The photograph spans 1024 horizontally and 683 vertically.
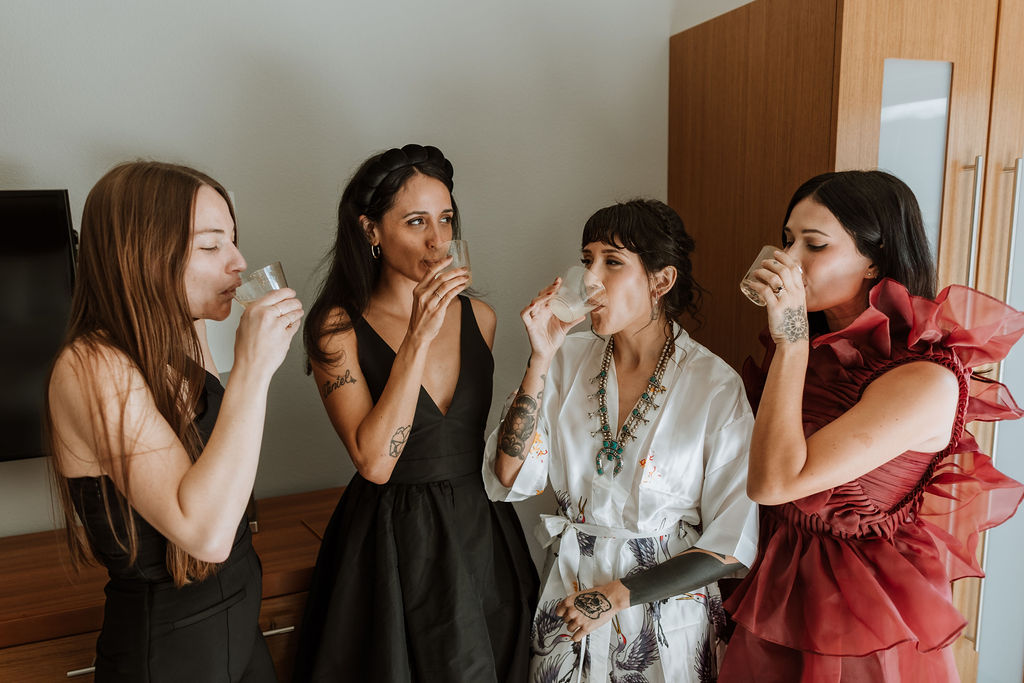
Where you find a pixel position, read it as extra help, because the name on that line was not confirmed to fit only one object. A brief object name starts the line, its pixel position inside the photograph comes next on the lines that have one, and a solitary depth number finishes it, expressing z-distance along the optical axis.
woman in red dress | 1.28
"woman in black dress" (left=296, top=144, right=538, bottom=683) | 1.49
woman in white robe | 1.46
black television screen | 1.59
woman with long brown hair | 1.06
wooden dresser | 1.46
